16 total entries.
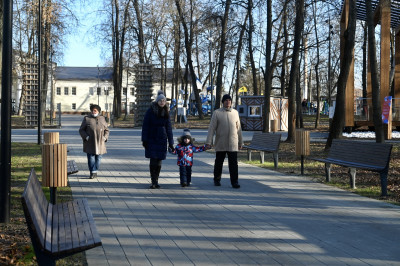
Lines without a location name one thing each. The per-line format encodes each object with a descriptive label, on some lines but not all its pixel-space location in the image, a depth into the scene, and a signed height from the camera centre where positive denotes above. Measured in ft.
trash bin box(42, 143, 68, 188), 27.71 -2.27
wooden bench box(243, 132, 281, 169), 50.08 -2.35
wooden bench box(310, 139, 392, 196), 33.32 -2.44
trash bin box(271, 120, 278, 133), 94.61 -1.08
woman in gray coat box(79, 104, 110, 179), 40.88 -1.38
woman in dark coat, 36.27 -1.09
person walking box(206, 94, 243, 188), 36.76 -1.03
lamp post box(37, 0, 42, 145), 75.71 +2.99
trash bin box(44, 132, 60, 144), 48.24 -1.66
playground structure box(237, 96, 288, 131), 128.77 +1.72
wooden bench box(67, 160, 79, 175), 34.17 -3.12
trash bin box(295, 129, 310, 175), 44.86 -2.00
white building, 351.87 +16.04
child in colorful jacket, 37.14 -2.35
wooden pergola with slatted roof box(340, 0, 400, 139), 86.33 +7.23
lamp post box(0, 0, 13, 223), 23.75 +0.18
